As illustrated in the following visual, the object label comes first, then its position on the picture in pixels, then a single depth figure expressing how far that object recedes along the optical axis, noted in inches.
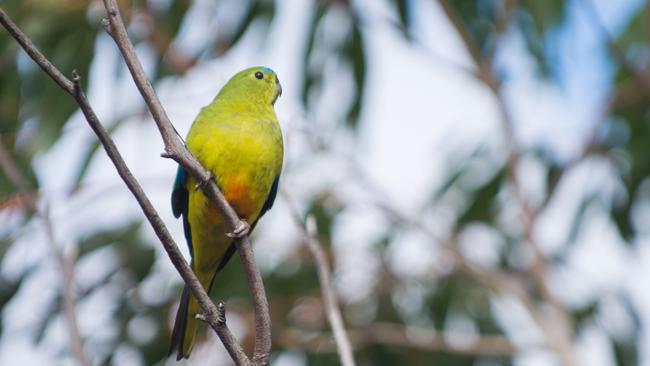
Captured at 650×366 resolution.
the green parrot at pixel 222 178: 268.5
